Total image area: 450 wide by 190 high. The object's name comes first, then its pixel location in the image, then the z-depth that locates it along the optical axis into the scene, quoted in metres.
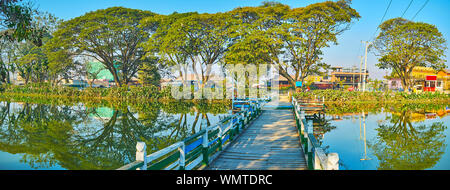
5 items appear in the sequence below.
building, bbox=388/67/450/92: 49.69
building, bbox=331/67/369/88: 71.44
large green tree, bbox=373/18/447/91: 38.59
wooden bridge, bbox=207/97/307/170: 7.32
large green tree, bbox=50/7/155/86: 35.88
